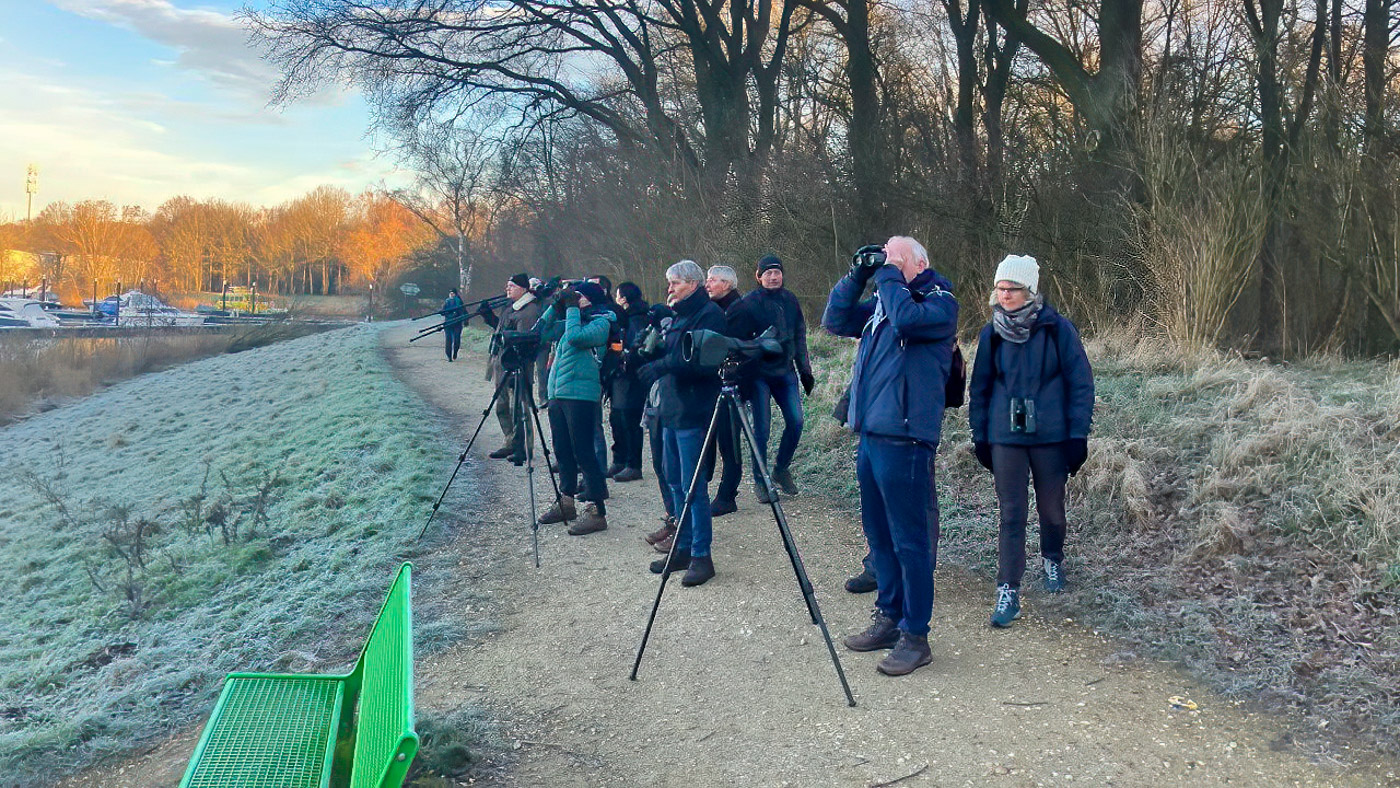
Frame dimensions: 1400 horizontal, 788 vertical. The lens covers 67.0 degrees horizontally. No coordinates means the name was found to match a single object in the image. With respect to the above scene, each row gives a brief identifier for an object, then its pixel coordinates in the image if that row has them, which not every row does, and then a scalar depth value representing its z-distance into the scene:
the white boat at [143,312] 45.72
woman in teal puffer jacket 7.68
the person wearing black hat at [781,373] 7.52
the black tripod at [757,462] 4.74
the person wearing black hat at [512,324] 9.44
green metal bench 3.44
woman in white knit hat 5.31
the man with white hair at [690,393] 6.20
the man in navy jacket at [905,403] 4.72
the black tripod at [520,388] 7.88
